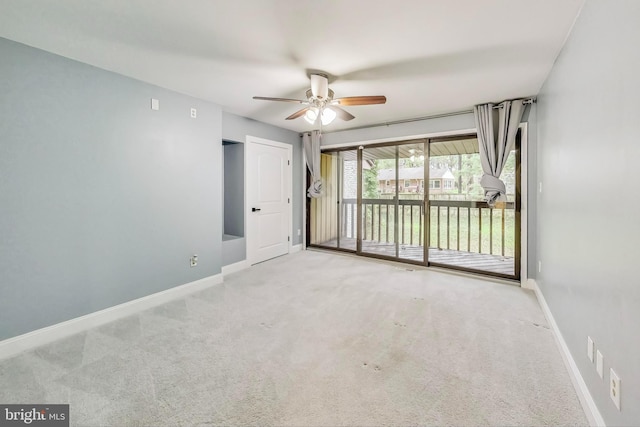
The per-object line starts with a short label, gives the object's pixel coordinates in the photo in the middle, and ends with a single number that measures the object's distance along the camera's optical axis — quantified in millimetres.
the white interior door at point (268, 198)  4316
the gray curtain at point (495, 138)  3275
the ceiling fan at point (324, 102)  2523
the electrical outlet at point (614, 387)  1142
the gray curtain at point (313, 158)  4985
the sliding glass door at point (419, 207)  4027
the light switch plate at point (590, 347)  1448
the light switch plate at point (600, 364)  1306
